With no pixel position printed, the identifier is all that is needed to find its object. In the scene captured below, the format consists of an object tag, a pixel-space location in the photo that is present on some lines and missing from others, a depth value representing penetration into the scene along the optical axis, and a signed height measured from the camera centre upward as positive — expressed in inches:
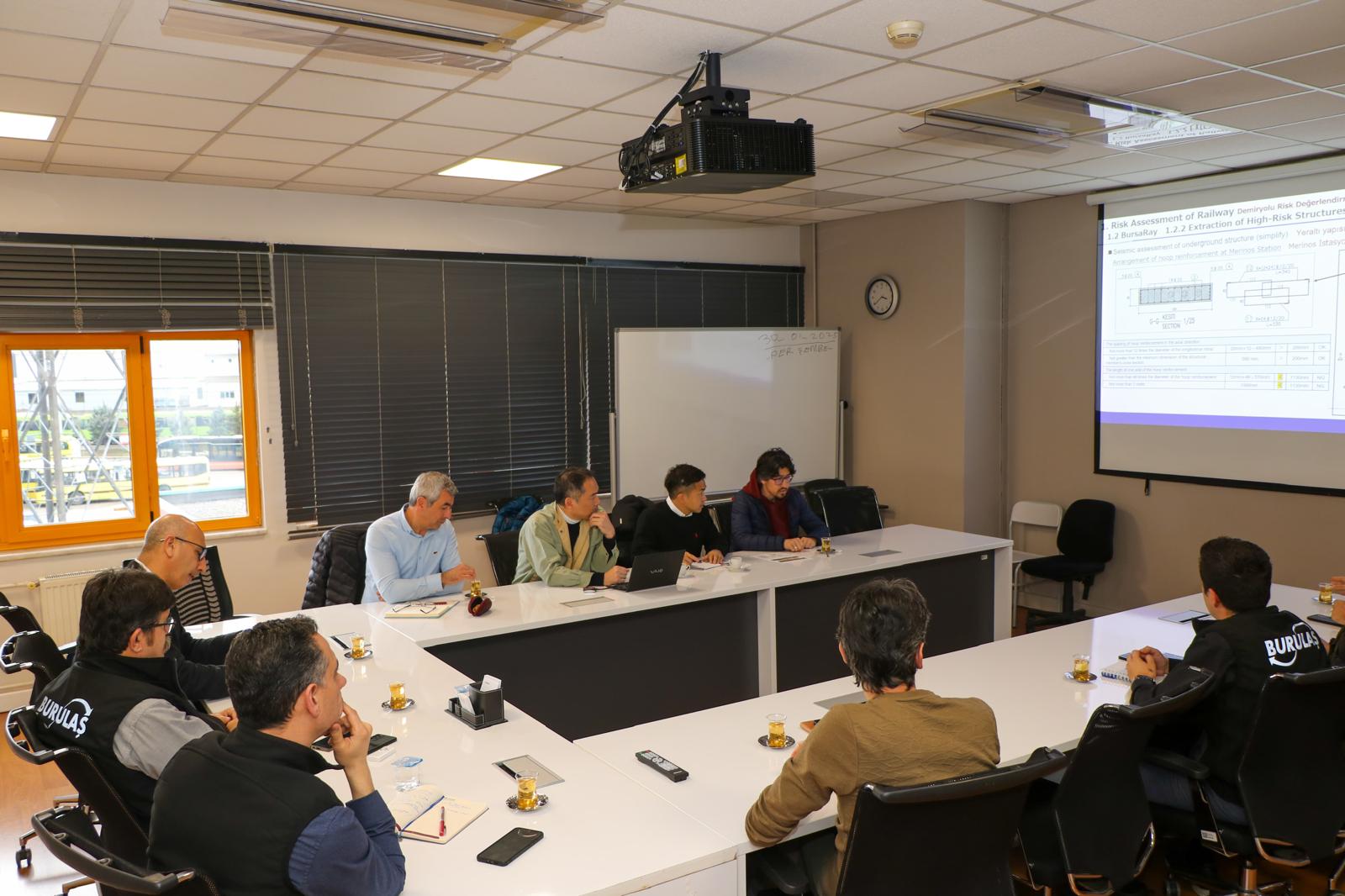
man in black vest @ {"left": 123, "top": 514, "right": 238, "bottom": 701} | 125.3 -23.3
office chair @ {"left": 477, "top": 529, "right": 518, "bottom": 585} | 183.2 -34.0
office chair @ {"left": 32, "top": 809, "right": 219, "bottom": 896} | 61.4 -32.4
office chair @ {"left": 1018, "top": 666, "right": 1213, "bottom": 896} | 89.7 -43.5
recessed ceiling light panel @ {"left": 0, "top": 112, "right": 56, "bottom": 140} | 150.8 +42.3
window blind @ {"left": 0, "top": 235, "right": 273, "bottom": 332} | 192.9 +21.1
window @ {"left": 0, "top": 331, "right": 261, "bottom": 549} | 201.8 -11.4
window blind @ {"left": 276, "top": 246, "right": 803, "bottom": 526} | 223.6 +3.0
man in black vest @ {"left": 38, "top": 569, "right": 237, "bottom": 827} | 86.4 -29.0
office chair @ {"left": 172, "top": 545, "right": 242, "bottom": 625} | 163.8 -37.2
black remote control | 92.0 -38.3
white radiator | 197.0 -45.0
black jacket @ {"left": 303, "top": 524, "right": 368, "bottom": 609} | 170.2 -34.0
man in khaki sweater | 74.7 -28.9
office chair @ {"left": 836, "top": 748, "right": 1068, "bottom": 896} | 68.9 -34.6
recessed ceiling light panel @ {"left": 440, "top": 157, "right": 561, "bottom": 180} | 195.1 +43.7
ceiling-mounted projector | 130.3 +31.7
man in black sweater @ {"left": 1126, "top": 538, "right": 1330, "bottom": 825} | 103.3 -32.3
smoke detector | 117.1 +41.8
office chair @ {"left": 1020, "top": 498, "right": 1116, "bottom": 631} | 238.4 -47.1
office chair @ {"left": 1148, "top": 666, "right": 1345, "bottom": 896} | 99.4 -44.6
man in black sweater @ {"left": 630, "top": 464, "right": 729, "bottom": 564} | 194.1 -29.5
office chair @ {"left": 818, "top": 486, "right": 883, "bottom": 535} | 223.8 -32.7
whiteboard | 255.0 -8.2
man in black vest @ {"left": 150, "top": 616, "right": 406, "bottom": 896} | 63.5 -28.6
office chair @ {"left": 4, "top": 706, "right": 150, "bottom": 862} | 83.4 -36.4
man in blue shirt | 159.3 -29.1
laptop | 162.2 -33.6
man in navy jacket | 201.9 -30.6
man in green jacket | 168.9 -29.7
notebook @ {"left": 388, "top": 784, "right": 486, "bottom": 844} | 80.9 -38.0
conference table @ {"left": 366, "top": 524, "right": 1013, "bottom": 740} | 146.6 -43.5
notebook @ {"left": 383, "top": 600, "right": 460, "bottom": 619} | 149.4 -36.4
